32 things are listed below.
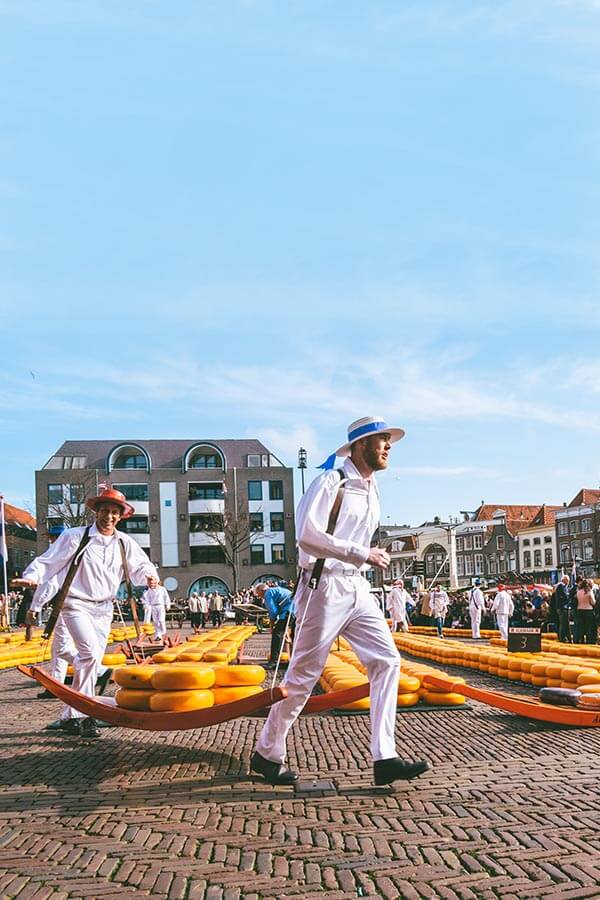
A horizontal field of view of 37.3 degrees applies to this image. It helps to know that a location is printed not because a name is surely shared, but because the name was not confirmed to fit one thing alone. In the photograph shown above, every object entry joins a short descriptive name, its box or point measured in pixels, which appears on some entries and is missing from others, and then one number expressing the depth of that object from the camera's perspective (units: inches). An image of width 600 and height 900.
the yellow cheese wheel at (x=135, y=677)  277.6
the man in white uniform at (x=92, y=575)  311.1
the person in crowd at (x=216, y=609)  1659.7
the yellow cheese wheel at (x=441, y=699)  360.5
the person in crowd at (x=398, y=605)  1143.6
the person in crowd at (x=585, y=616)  794.8
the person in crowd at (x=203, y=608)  1582.2
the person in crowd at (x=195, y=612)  1577.3
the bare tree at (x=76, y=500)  2175.2
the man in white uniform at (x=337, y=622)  207.8
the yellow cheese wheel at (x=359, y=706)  349.9
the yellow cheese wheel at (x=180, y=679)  273.9
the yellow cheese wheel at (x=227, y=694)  283.3
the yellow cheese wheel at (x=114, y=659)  554.2
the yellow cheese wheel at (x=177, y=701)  269.9
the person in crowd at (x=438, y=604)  1168.2
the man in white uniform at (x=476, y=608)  1068.5
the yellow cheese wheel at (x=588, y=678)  331.3
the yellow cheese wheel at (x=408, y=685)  348.8
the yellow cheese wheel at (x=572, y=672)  350.3
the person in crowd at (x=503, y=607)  964.0
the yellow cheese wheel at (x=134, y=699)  273.1
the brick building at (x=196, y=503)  2874.0
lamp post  1855.3
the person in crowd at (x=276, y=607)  626.5
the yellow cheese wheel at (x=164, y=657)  459.5
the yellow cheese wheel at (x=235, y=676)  289.3
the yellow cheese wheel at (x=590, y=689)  304.1
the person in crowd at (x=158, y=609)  965.4
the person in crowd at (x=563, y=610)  870.1
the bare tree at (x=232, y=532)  2778.1
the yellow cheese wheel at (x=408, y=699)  349.1
